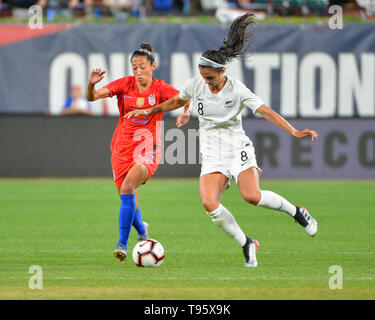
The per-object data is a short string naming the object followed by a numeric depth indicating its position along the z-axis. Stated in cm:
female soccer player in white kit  1722
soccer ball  1741
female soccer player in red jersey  1903
